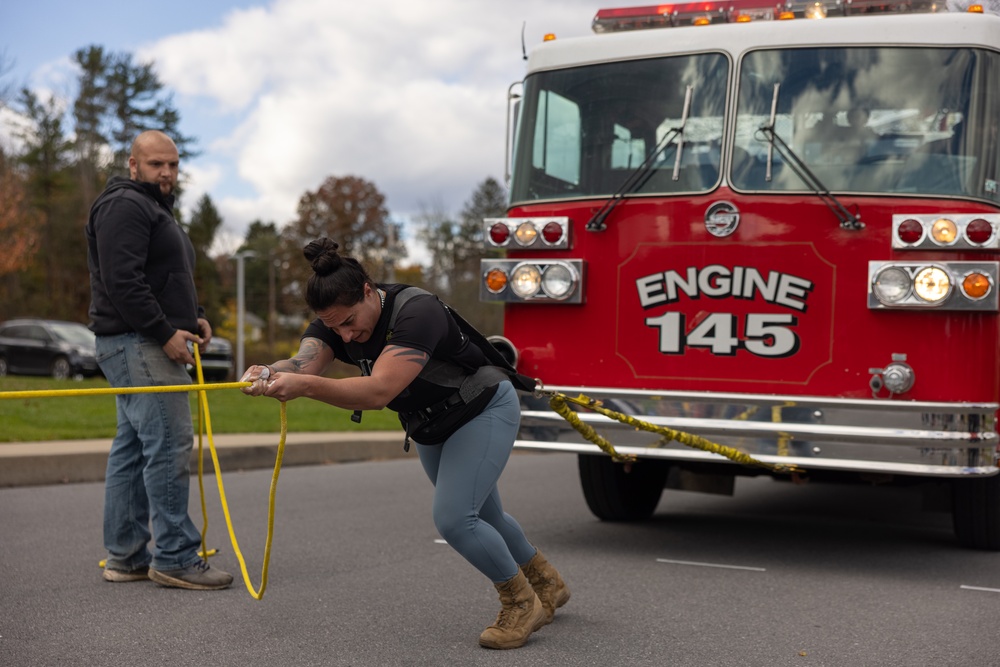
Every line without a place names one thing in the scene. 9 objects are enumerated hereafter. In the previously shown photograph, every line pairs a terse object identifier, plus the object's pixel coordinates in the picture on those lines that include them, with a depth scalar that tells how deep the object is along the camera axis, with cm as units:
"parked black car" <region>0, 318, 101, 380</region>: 2608
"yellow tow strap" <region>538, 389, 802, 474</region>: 579
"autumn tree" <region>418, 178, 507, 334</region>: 4319
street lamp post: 4756
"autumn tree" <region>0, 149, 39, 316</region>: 3021
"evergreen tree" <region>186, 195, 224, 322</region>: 5759
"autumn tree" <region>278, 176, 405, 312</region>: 5666
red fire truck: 585
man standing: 532
